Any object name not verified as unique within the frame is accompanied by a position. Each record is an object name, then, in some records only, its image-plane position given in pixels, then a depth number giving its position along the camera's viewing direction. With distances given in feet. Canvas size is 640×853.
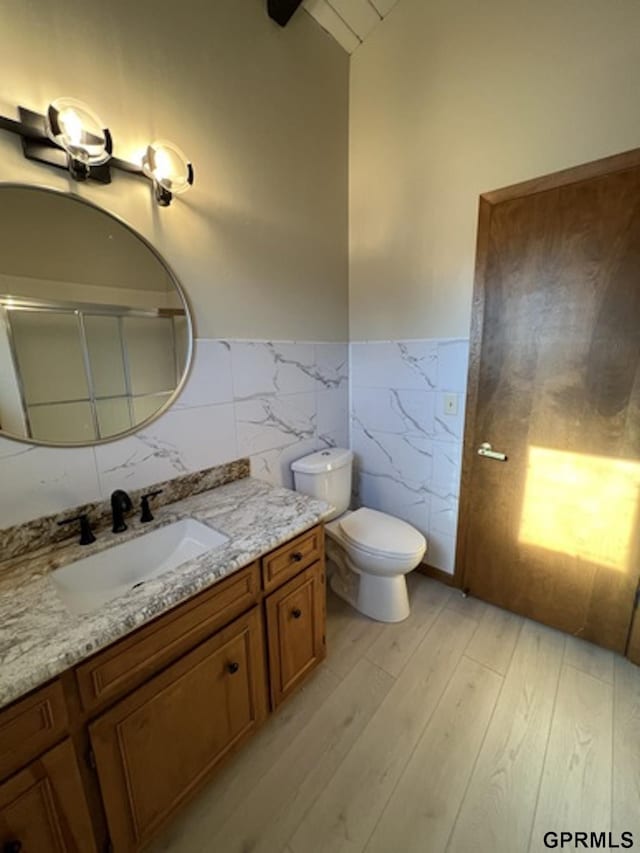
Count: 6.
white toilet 5.62
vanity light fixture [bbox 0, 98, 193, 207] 3.20
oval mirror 3.40
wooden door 4.52
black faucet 3.88
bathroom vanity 2.37
